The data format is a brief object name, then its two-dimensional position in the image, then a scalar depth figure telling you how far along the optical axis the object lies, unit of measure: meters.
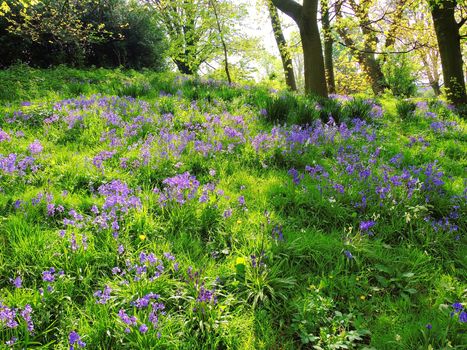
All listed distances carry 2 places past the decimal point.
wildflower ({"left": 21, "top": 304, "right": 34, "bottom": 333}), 2.16
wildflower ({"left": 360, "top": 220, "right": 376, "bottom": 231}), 3.44
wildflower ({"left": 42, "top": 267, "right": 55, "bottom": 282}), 2.46
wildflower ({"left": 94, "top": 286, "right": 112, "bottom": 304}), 2.39
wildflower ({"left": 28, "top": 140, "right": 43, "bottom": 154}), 4.55
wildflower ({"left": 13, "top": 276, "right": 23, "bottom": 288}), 2.41
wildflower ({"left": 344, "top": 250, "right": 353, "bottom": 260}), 3.10
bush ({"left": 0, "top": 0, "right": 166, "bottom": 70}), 12.70
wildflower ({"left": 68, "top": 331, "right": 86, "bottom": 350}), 2.05
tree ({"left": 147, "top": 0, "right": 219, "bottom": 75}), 10.52
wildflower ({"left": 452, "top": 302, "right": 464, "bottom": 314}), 2.46
